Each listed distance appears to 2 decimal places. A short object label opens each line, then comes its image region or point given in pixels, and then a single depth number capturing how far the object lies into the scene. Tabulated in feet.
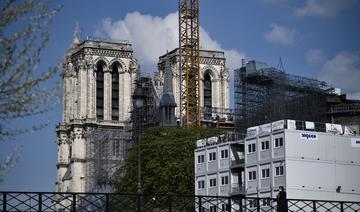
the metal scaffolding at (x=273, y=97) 457.68
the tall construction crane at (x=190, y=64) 583.99
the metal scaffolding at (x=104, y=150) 603.67
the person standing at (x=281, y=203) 176.68
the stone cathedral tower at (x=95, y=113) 608.60
